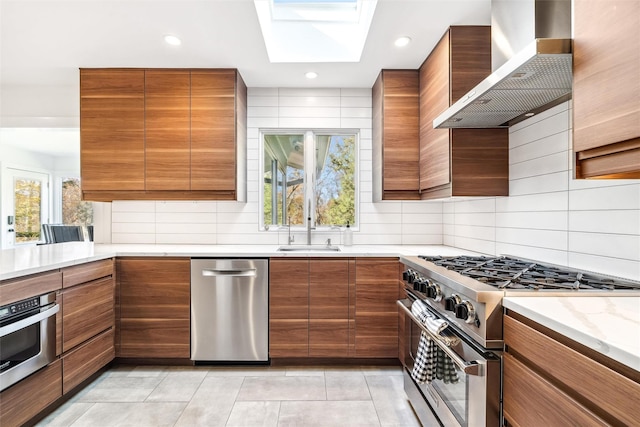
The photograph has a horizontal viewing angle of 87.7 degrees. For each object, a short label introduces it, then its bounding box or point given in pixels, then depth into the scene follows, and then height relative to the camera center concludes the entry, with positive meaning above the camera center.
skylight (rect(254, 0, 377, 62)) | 2.33 +1.36
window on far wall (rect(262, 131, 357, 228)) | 3.20 +0.32
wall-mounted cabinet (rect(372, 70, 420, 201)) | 2.73 +0.68
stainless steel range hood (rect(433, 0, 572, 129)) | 1.21 +0.56
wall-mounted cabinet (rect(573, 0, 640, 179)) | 0.89 +0.37
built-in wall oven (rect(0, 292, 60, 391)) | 1.58 -0.63
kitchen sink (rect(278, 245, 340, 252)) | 2.95 -0.31
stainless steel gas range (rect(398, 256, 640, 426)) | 1.15 -0.39
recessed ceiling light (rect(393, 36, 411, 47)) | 2.25 +1.18
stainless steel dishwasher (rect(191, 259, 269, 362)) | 2.44 -0.70
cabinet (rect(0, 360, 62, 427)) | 1.58 -0.93
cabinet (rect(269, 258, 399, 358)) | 2.46 -0.69
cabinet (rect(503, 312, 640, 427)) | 0.69 -0.42
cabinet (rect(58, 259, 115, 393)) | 1.96 -0.68
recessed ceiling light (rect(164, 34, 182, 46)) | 2.25 +1.19
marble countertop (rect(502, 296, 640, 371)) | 0.70 -0.28
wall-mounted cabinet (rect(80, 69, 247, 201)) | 2.70 +0.68
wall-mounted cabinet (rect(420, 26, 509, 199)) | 2.12 +0.49
